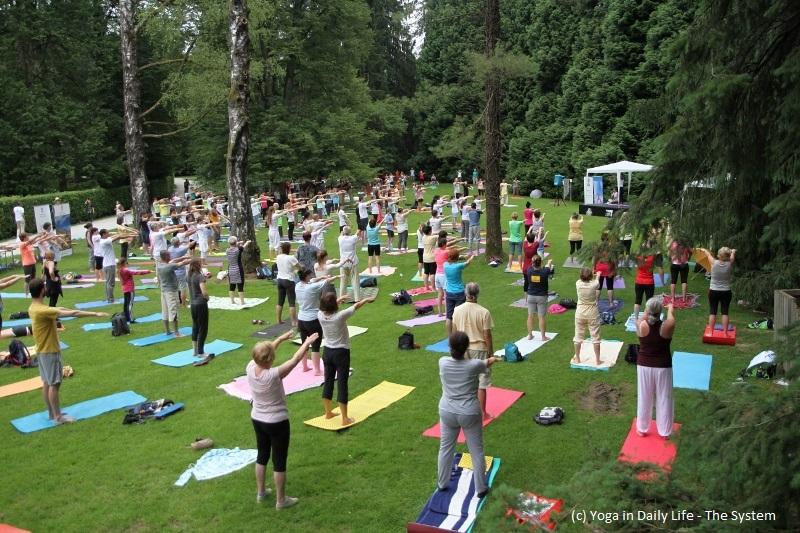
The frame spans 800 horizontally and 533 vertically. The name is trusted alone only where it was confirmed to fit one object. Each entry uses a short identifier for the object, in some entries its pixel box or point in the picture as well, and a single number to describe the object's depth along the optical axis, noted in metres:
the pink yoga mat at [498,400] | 9.32
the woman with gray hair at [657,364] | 8.11
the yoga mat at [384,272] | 20.11
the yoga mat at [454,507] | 6.52
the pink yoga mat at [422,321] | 14.33
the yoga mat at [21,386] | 11.18
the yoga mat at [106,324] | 15.46
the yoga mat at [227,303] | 16.78
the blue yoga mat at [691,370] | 10.03
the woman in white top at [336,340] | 8.62
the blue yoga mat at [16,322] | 15.69
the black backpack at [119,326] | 14.52
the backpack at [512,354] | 11.48
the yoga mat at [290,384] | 10.56
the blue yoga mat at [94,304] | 17.40
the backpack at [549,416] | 8.84
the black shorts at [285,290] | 13.84
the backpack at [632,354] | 11.04
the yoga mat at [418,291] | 17.30
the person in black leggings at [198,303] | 11.87
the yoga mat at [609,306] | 14.73
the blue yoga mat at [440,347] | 12.31
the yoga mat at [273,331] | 14.05
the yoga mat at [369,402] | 9.11
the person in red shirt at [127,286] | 14.90
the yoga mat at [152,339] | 13.79
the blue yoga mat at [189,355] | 12.36
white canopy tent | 29.58
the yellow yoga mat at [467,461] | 7.67
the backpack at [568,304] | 15.13
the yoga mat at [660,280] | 17.14
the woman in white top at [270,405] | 6.72
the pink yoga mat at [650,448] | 7.68
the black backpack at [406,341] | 12.49
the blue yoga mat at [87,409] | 9.61
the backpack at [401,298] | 16.33
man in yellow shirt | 9.03
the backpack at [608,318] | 13.69
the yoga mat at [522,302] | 15.50
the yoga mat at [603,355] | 10.98
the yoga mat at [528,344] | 12.07
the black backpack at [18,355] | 12.66
